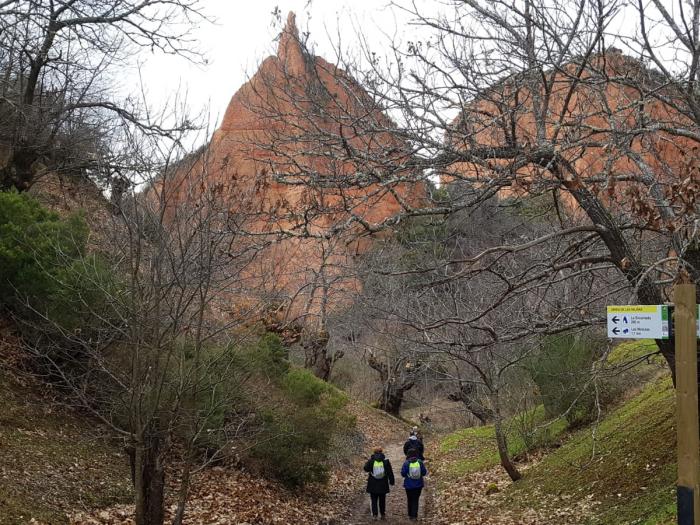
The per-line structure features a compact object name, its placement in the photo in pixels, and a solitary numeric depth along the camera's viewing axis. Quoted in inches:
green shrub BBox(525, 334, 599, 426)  536.1
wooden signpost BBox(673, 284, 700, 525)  150.8
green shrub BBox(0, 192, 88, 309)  409.7
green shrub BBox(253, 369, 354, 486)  467.8
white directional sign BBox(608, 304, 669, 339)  164.1
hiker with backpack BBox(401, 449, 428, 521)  413.1
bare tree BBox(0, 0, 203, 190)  493.7
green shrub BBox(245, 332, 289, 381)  414.6
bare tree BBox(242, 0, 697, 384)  221.9
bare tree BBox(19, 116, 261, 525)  236.4
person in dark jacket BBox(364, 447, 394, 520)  418.6
